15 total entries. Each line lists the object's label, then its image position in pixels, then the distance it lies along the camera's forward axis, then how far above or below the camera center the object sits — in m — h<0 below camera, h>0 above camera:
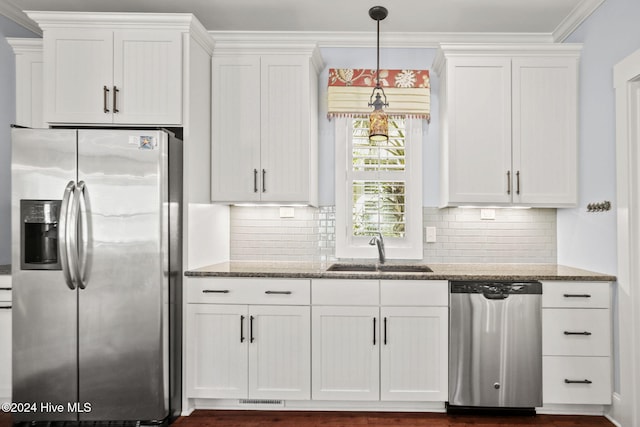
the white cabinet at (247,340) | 2.71 -0.82
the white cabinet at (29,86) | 3.11 +0.96
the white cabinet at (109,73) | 2.72 +0.92
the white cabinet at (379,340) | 2.67 -0.80
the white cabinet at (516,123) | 2.97 +0.66
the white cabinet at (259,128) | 3.06 +0.64
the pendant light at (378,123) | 2.64 +0.58
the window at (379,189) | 3.37 +0.21
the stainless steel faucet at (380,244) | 3.19 -0.22
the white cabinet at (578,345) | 2.60 -0.81
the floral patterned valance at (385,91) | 3.32 +0.99
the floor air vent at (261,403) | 2.79 -1.26
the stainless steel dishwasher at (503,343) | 2.61 -0.80
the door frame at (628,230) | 2.42 -0.09
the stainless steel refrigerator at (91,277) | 2.45 -0.38
